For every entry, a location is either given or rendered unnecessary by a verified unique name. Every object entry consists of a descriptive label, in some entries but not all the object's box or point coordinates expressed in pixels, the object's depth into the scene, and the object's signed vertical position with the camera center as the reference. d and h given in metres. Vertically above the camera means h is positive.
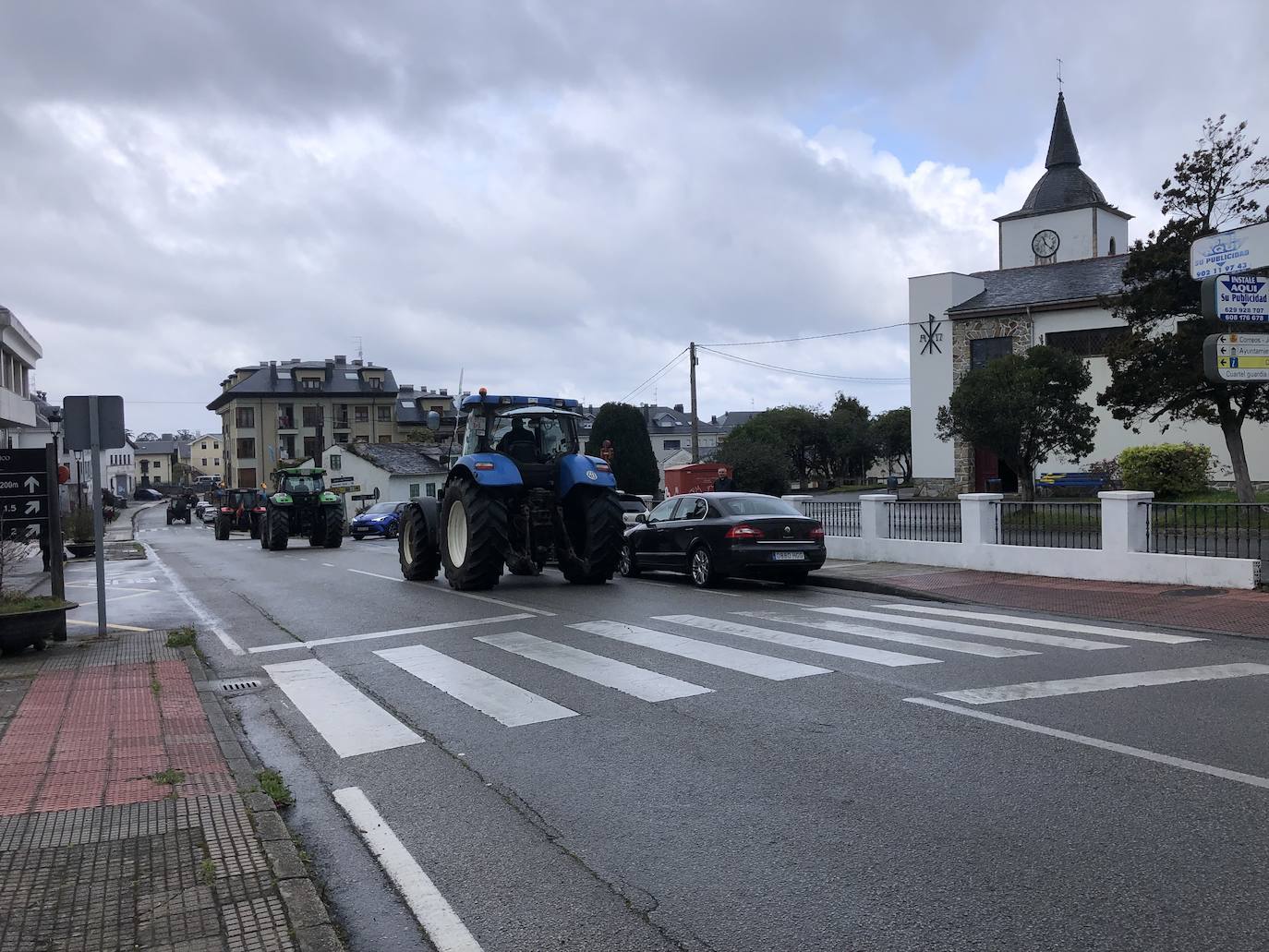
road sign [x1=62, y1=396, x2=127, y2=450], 10.83 +0.84
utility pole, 40.72 +5.09
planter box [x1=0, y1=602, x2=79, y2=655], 9.79 -1.19
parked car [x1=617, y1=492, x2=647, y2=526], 23.34 -0.35
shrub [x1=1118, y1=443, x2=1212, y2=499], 28.27 +0.23
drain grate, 8.72 -1.58
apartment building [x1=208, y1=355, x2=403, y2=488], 89.81 +7.36
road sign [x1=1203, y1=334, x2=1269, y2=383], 10.79 +1.23
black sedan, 15.06 -0.76
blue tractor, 14.98 -0.17
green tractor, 29.97 -0.35
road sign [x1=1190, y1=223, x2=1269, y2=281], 10.45 +2.30
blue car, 40.19 -1.15
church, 40.84 +6.14
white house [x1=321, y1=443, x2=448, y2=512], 65.75 +1.65
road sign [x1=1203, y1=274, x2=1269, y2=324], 10.84 +1.86
